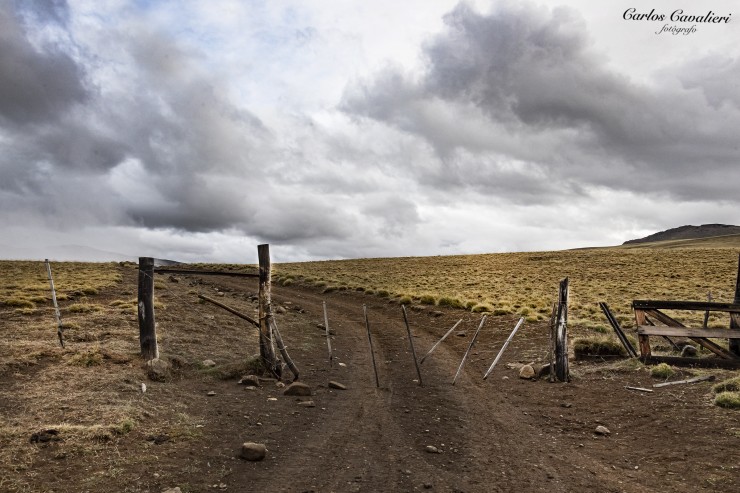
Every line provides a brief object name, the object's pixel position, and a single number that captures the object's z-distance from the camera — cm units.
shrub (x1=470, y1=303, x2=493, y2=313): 2442
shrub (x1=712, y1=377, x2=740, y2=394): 1045
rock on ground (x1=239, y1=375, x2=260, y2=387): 1152
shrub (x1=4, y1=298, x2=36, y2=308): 2155
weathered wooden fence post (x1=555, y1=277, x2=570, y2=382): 1301
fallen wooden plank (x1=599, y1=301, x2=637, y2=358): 1442
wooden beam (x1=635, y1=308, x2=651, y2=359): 1366
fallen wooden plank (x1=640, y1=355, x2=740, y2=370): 1295
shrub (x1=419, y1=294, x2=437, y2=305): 2787
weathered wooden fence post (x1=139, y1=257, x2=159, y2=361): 1220
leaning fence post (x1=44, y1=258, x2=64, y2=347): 1302
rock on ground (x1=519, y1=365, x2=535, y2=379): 1352
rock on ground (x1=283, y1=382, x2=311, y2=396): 1091
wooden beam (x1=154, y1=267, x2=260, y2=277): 1198
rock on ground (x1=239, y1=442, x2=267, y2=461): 706
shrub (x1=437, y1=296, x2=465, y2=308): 2629
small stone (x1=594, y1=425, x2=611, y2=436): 895
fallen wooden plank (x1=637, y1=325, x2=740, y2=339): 1311
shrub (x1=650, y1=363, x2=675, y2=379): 1221
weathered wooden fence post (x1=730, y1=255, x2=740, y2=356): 1395
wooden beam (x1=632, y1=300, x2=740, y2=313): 1392
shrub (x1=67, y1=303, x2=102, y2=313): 2020
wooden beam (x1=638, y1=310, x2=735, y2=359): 1337
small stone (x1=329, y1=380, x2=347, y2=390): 1164
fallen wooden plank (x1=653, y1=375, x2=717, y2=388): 1145
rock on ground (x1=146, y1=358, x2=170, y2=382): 1099
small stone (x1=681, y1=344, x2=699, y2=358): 1447
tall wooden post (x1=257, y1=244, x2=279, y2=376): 1241
